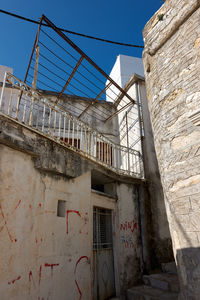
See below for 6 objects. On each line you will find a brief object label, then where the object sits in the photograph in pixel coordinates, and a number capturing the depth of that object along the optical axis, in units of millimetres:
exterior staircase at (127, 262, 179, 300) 4715
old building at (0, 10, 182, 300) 3443
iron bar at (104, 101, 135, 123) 8981
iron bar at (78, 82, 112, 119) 8477
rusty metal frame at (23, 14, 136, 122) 6180
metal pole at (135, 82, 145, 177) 7930
